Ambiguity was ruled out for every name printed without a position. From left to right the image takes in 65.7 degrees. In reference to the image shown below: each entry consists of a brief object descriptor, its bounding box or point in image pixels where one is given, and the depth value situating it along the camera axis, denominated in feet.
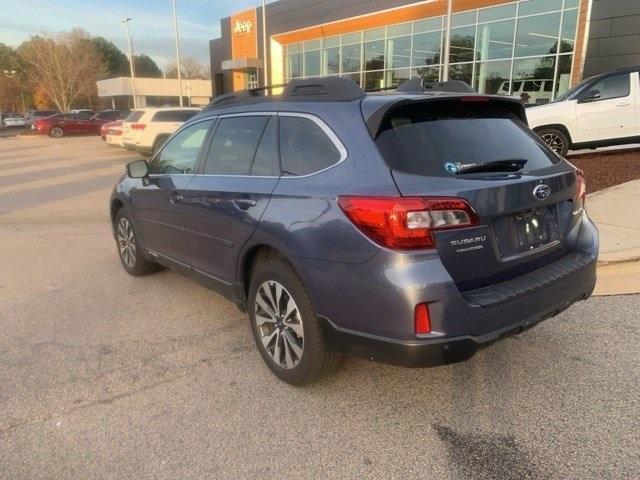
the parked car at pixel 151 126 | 53.62
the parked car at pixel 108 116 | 106.83
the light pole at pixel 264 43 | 94.58
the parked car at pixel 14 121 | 143.50
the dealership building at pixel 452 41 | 54.70
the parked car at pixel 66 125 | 102.83
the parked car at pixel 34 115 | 136.64
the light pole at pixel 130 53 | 161.38
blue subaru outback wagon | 7.74
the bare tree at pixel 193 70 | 254.47
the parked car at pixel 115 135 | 58.18
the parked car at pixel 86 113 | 110.20
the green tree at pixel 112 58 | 280.51
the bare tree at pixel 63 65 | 179.32
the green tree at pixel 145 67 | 330.54
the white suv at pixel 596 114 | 32.12
